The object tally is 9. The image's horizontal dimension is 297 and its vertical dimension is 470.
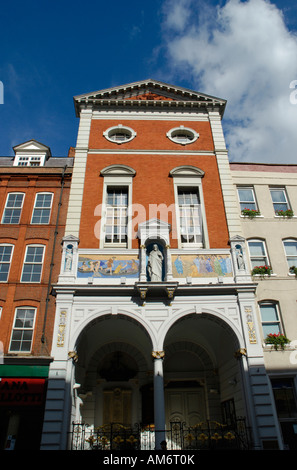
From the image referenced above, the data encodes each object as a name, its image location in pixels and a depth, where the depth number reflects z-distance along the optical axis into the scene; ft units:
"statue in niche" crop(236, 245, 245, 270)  52.31
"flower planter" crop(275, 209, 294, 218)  61.67
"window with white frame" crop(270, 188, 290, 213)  63.79
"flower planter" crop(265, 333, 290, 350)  49.03
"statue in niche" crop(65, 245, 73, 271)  51.44
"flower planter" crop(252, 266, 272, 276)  54.90
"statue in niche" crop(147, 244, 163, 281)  50.60
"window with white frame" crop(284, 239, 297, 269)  57.58
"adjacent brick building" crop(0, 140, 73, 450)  48.44
